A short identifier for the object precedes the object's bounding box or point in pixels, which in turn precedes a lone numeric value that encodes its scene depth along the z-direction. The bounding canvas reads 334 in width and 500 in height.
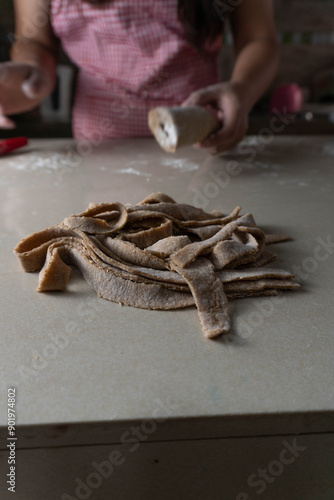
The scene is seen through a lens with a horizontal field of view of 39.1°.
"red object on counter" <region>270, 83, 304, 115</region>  3.37
